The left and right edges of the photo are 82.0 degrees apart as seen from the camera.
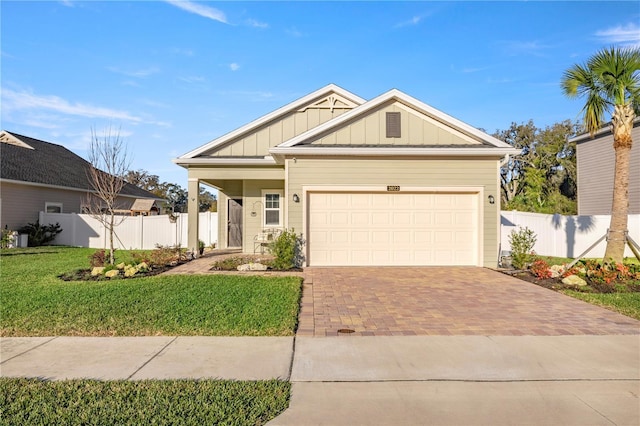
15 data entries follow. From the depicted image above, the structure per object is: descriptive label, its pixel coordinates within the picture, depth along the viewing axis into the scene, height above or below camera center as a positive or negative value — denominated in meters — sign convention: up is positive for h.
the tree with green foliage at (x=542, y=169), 29.31 +4.71
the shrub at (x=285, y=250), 10.55 -0.96
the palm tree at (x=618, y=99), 10.20 +3.46
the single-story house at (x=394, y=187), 11.08 +0.92
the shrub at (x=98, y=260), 10.06 -1.24
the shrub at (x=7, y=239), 16.73 -1.13
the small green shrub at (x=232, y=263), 10.60 -1.41
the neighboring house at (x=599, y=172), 16.79 +2.43
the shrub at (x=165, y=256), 10.98 -1.29
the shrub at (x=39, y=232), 18.14 -0.87
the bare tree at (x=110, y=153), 11.70 +2.00
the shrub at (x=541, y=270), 9.47 -1.33
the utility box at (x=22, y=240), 17.31 -1.21
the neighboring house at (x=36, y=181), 18.00 +1.78
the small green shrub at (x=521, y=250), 10.77 -0.93
